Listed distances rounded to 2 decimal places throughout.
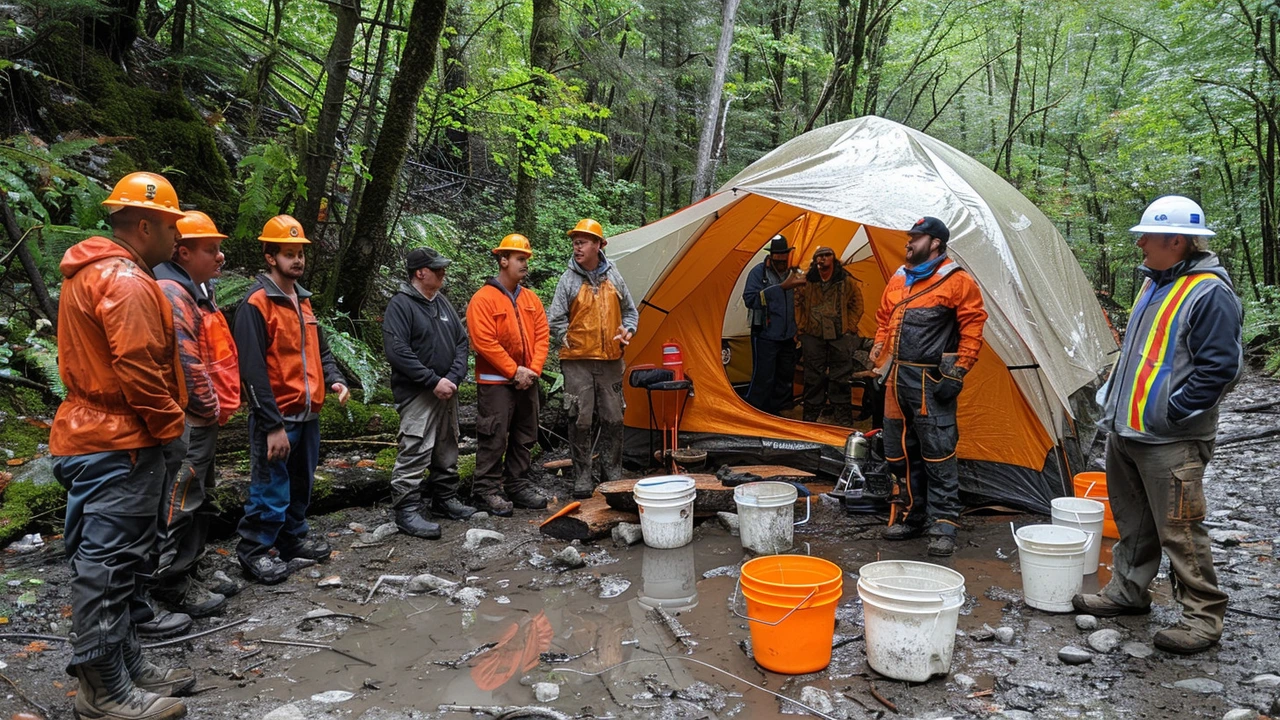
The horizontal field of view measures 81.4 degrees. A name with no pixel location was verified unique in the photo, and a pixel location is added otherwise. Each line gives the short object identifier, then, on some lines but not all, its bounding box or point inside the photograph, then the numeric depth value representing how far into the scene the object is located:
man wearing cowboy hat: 7.09
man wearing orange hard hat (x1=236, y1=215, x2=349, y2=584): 3.95
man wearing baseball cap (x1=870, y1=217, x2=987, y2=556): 4.54
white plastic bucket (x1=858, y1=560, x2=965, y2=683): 2.93
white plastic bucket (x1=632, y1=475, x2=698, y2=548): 4.61
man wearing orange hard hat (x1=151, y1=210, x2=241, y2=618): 3.43
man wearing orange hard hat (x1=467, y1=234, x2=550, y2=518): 5.27
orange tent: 4.97
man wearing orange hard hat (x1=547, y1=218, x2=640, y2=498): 5.70
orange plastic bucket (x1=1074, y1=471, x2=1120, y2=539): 4.59
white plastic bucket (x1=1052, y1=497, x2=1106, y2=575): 4.04
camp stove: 5.26
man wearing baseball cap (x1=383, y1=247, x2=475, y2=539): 4.81
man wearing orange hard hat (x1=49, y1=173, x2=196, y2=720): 2.62
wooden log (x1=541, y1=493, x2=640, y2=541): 4.84
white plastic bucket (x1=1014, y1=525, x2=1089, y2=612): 3.60
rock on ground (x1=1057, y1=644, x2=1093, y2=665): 3.19
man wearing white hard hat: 3.08
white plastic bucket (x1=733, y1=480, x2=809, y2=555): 4.48
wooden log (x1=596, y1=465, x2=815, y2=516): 5.00
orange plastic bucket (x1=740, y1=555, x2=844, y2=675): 3.00
